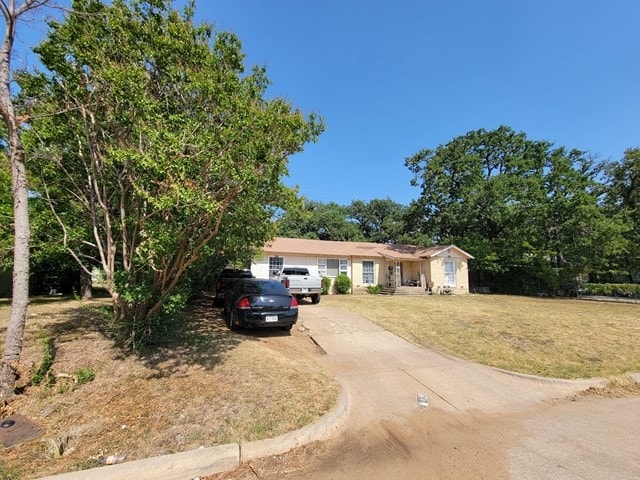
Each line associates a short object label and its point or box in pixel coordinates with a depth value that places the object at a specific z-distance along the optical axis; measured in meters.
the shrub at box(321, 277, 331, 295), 21.98
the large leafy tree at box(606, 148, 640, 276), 24.80
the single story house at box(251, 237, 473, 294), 22.77
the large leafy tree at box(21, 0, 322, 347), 4.84
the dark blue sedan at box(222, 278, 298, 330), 8.08
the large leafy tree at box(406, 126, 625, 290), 23.86
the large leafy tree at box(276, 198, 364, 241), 40.12
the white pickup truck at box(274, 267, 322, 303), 14.51
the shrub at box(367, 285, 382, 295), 23.16
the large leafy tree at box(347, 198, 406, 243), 43.41
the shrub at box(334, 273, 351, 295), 22.39
